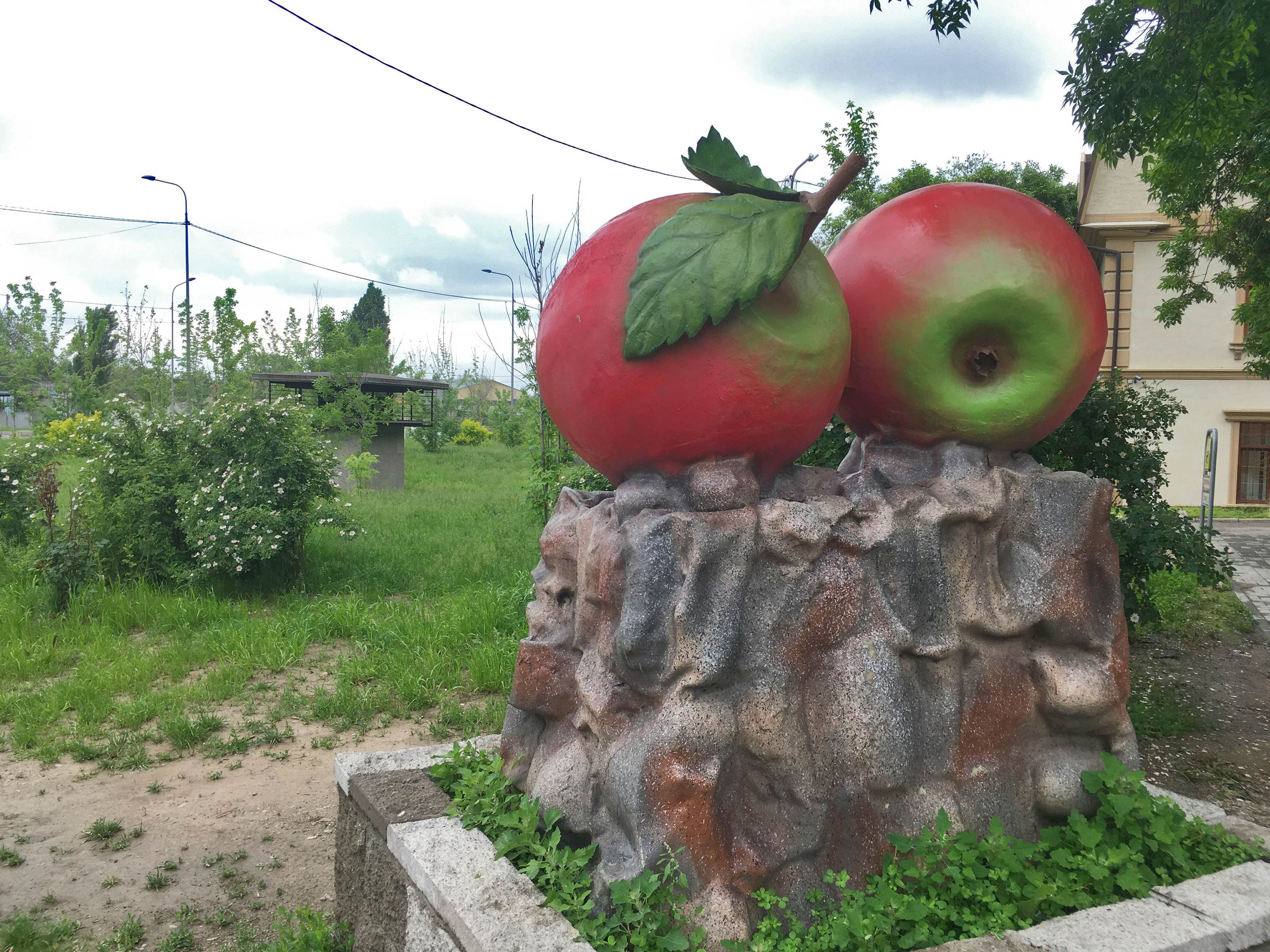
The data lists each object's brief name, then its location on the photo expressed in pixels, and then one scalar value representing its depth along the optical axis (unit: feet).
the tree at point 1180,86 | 14.21
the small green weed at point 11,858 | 13.04
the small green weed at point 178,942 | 11.01
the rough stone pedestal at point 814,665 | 8.20
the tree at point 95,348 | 69.46
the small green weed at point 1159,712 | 17.69
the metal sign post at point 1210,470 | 34.53
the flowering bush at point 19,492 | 28.86
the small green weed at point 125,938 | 10.99
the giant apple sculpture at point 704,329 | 8.41
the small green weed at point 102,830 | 13.73
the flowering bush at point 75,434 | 29.07
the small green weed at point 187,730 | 16.99
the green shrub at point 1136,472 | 18.90
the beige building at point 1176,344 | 53.78
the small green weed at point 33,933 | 10.91
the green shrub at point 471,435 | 95.40
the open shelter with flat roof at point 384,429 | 53.72
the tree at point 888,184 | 29.81
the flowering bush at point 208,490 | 25.13
